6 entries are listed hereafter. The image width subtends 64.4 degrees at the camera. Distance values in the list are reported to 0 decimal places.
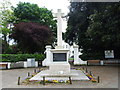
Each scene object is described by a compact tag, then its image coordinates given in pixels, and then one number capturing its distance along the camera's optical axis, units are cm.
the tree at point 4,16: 1952
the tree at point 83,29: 1852
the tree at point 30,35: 1854
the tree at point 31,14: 2315
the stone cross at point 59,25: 942
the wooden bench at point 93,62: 1749
